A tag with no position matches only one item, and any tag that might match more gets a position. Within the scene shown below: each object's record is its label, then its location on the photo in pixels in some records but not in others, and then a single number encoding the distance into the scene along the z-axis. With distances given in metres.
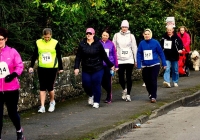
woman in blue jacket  14.66
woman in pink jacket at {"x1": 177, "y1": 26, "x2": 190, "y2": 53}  21.84
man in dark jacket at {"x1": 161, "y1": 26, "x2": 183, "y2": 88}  18.27
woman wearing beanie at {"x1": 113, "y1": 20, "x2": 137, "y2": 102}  14.80
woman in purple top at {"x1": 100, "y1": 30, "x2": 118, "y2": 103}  14.25
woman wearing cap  13.28
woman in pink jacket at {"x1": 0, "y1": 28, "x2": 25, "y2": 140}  9.23
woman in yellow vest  12.62
